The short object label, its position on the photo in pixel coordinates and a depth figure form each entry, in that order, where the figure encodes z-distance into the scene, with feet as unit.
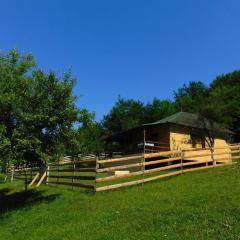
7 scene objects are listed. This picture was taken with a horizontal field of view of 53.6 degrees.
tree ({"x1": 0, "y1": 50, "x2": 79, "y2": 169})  32.99
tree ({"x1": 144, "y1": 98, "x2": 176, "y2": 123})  130.45
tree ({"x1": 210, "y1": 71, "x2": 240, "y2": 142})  70.01
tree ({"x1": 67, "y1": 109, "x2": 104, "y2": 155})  35.62
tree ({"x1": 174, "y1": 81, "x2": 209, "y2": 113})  139.76
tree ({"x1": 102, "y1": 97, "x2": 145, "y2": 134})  137.56
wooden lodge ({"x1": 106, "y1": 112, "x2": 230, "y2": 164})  66.78
